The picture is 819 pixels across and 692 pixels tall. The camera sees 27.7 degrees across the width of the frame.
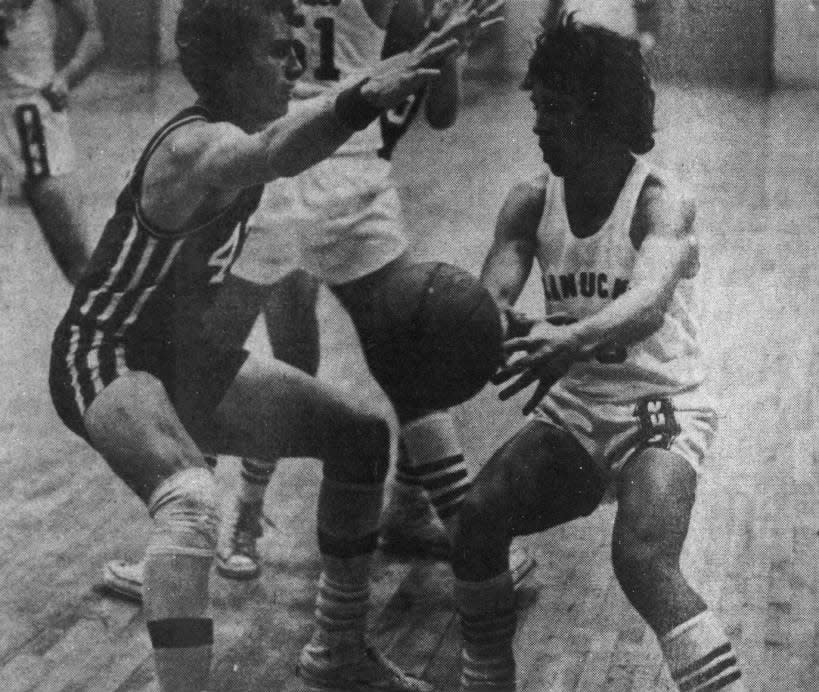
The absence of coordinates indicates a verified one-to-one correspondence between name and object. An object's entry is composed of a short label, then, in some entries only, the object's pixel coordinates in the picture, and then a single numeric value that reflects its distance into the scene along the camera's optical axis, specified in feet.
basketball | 11.83
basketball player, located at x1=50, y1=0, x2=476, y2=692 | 11.84
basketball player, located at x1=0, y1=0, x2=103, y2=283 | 14.02
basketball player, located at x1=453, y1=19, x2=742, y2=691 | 11.80
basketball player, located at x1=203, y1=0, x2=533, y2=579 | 12.76
